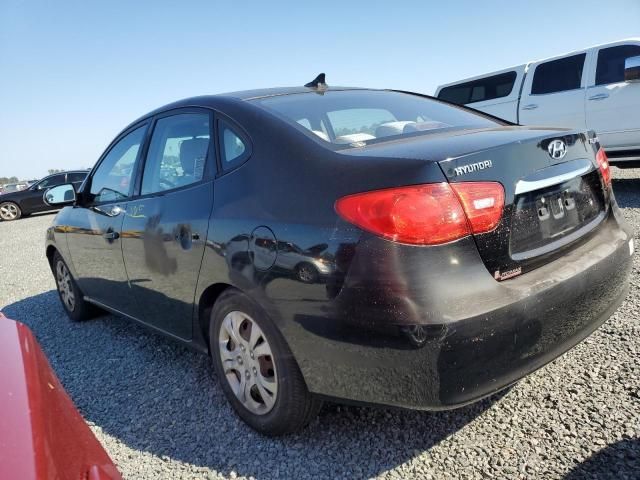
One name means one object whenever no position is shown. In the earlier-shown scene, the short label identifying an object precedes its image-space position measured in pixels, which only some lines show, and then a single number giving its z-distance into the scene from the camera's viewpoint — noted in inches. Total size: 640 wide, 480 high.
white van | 284.8
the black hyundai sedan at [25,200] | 687.1
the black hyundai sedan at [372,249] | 66.5
